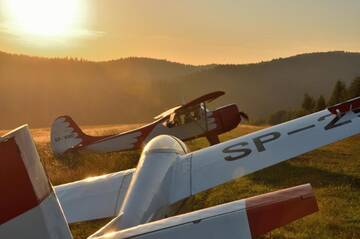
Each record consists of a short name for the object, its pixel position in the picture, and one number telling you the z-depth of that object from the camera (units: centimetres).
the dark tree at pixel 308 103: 7294
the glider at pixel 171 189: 266
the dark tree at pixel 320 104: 6646
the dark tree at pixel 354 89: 6340
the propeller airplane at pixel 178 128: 1844
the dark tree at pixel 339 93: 7000
